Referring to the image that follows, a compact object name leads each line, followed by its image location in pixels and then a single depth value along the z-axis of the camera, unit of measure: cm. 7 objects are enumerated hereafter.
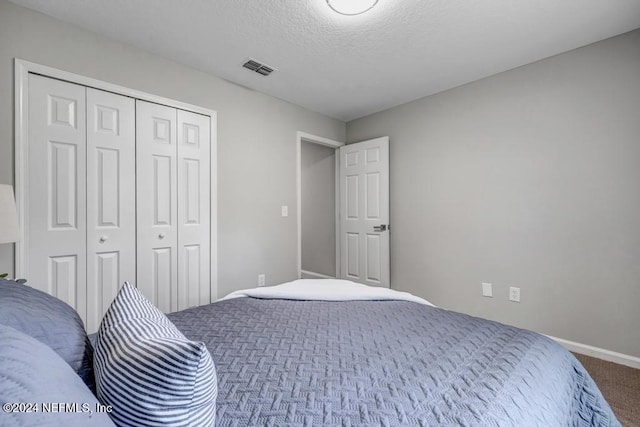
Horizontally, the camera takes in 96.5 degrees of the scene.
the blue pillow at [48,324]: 65
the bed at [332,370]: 50
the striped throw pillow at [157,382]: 53
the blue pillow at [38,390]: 36
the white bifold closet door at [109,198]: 209
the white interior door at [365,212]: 351
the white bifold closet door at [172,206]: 235
